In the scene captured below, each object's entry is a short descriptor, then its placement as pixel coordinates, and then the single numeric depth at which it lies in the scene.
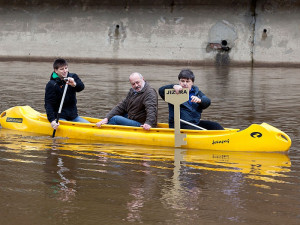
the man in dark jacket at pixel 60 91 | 19.17
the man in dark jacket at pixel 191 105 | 17.55
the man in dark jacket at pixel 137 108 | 18.28
